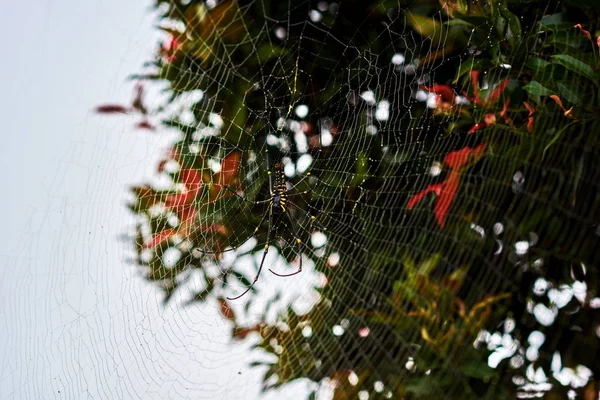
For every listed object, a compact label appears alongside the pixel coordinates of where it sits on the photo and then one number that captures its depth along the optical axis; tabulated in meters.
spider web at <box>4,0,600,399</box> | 0.87
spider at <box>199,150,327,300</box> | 0.97
